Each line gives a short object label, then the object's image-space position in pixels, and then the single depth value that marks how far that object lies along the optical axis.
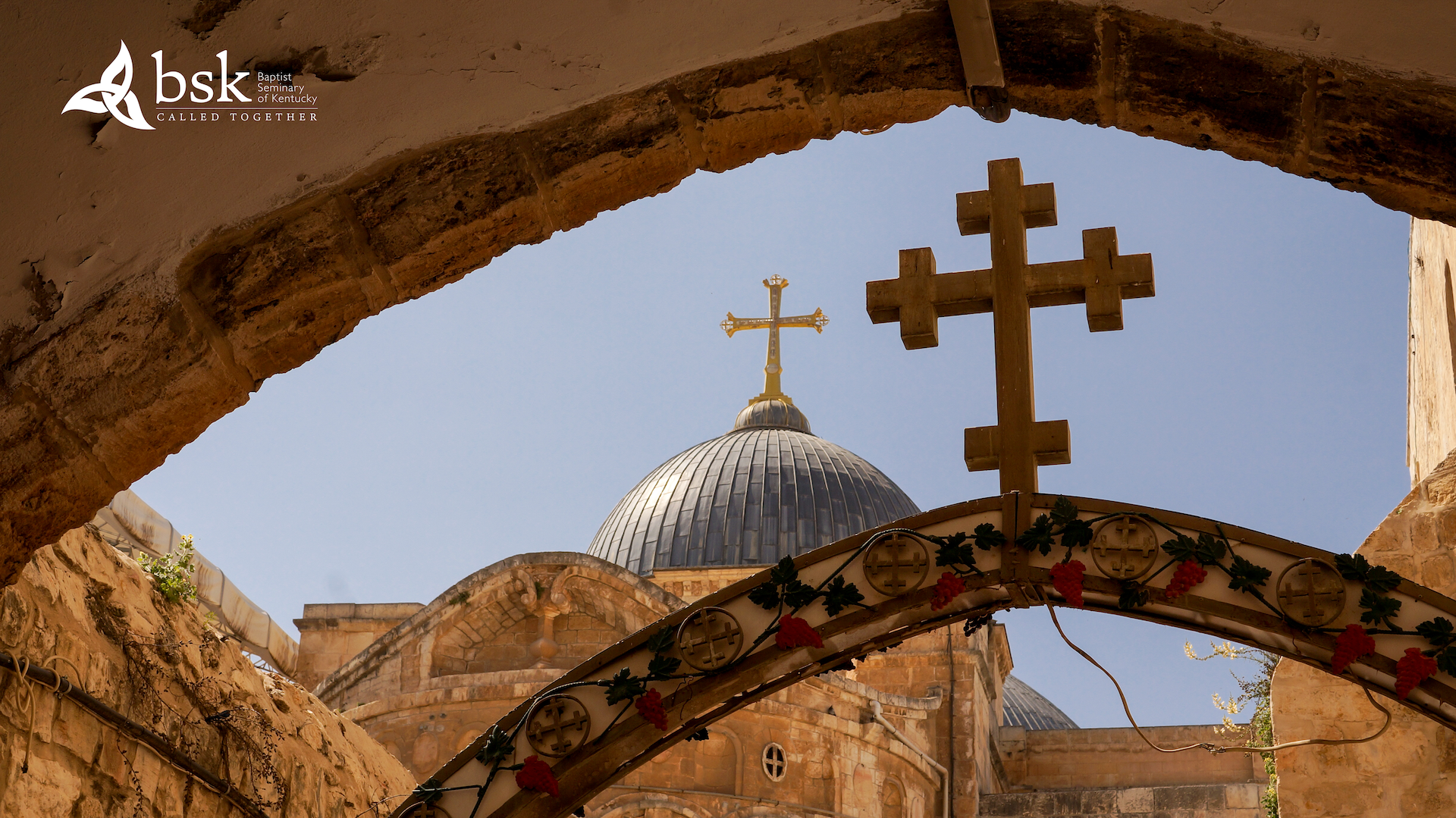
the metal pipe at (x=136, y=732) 4.36
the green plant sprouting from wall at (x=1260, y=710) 8.59
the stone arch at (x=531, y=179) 2.98
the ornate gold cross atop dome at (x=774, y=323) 29.57
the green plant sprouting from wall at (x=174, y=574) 5.80
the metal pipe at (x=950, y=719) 18.81
